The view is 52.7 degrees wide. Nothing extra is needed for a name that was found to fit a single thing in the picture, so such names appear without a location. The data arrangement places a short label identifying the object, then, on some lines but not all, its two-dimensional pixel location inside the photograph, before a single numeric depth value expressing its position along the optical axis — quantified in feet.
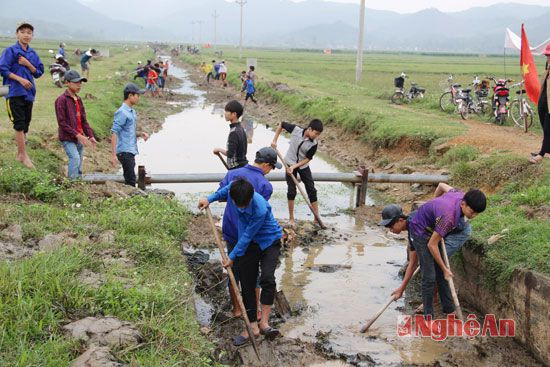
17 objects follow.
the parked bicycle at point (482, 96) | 55.57
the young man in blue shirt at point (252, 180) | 17.72
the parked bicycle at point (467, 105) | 54.29
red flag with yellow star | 33.94
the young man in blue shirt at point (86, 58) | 82.64
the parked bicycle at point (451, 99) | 58.77
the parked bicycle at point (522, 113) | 44.50
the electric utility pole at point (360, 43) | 90.38
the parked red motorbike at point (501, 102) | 48.38
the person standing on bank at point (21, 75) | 25.61
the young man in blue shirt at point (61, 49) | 82.17
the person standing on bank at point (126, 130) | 24.57
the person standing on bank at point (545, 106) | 28.06
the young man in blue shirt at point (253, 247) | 15.95
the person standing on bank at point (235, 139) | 21.57
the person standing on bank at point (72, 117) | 24.58
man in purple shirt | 17.37
